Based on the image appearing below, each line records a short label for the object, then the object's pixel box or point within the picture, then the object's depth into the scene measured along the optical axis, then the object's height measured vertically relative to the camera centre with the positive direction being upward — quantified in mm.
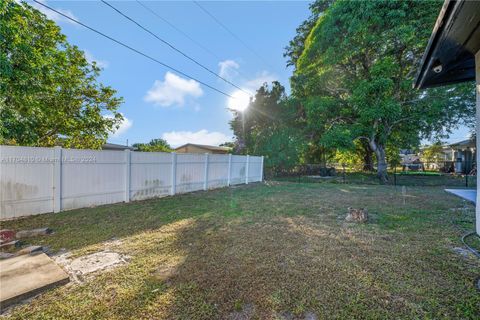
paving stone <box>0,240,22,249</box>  3114 -1307
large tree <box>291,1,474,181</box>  10234 +5041
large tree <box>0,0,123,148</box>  5238 +2296
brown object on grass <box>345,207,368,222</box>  4617 -1150
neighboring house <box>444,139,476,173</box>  15133 +771
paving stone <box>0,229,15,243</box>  3398 -1309
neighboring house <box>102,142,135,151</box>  19191 +1109
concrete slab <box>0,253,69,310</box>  2008 -1294
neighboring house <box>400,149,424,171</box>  22225 +415
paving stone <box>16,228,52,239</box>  3550 -1292
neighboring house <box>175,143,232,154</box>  29109 +1658
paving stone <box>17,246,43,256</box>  2905 -1292
